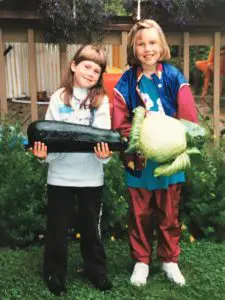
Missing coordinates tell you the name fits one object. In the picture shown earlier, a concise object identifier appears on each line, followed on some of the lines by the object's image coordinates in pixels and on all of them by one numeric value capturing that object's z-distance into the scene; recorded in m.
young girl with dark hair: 3.12
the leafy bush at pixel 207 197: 4.19
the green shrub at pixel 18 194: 3.98
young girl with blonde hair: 3.16
